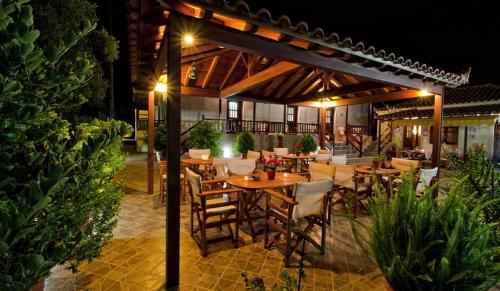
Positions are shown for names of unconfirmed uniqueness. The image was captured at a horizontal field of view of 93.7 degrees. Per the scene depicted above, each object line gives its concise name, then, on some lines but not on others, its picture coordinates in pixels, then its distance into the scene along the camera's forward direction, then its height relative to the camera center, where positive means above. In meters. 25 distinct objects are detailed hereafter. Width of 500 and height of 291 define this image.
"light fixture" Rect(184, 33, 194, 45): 2.60 +1.11
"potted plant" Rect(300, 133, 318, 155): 8.42 -0.28
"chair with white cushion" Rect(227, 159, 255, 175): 4.77 -0.63
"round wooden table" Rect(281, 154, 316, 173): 7.29 -0.63
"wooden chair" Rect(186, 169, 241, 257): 3.09 -1.02
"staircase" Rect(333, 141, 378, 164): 13.09 -0.84
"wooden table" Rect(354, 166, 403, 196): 4.75 -0.69
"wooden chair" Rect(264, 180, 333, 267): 2.88 -0.97
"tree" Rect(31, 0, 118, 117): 4.24 +2.27
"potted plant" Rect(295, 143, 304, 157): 7.73 -0.37
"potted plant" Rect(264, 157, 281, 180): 3.88 -0.55
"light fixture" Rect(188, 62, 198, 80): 5.63 +1.58
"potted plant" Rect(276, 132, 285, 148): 10.04 -0.12
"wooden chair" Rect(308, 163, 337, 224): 4.11 -0.63
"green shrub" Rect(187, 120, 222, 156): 8.73 -0.10
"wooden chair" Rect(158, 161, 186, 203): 5.13 -1.05
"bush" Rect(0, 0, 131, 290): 0.77 -0.06
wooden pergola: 2.48 +1.26
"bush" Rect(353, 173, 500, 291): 1.33 -0.64
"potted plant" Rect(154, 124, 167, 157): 10.23 -0.26
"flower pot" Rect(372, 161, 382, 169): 5.22 -0.58
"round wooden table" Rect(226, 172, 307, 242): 3.38 -0.71
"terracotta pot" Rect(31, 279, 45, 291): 1.75 -1.20
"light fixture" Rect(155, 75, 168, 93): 5.77 +1.26
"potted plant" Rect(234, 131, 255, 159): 8.02 -0.24
